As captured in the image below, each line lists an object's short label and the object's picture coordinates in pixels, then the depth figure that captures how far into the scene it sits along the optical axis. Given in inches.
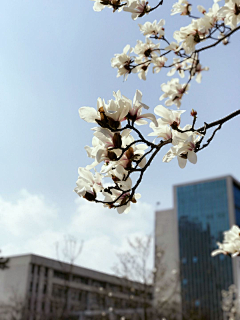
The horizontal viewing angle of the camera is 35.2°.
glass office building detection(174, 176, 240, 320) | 1525.6
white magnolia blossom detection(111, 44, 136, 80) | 78.7
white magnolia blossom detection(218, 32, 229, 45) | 99.1
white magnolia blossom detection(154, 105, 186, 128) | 43.4
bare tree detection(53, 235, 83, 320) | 533.7
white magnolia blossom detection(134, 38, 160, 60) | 85.8
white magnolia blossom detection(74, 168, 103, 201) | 47.1
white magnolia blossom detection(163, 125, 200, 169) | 43.0
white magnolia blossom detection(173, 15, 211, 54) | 73.9
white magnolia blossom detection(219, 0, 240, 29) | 65.5
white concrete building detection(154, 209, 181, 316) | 1691.7
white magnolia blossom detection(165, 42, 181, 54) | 83.5
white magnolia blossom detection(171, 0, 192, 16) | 87.4
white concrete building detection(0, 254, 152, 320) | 1174.0
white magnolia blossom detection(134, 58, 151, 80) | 83.1
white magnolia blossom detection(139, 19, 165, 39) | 86.5
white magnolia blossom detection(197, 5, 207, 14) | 92.0
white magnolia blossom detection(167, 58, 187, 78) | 99.9
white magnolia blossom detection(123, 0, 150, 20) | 63.9
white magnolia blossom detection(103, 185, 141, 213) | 47.4
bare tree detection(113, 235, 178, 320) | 416.6
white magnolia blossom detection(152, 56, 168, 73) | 89.1
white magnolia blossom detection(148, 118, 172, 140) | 44.2
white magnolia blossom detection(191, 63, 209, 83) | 110.4
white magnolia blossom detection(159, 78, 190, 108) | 98.7
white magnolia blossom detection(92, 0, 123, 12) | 61.4
